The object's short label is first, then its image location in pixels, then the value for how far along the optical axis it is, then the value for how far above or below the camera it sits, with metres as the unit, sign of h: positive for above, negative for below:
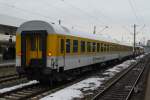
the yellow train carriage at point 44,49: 10.08 +0.07
